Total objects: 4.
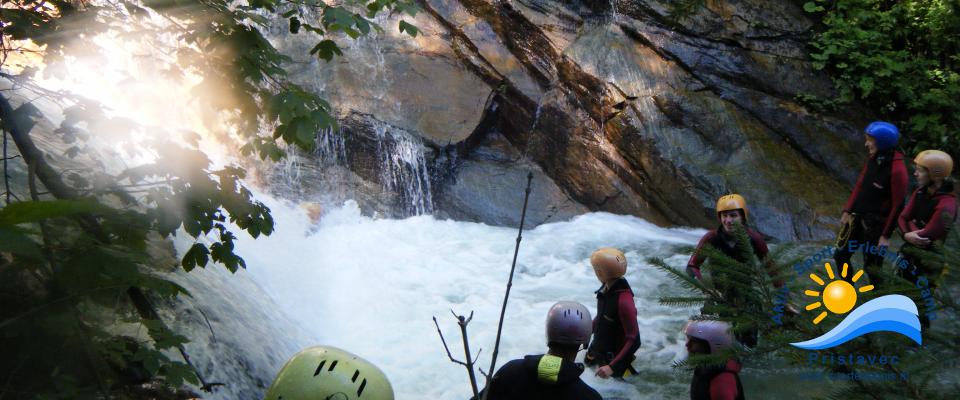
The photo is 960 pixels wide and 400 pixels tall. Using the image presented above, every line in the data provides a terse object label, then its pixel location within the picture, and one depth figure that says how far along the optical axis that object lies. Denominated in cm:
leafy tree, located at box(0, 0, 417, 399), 160
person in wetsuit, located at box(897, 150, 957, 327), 444
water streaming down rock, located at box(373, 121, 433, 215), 1022
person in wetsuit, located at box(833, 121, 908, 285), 498
